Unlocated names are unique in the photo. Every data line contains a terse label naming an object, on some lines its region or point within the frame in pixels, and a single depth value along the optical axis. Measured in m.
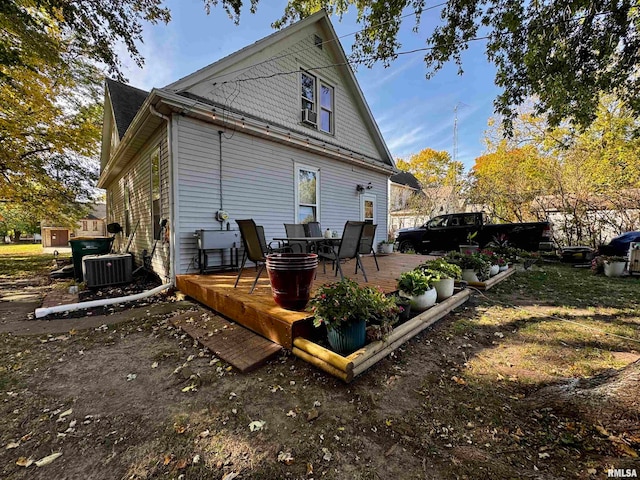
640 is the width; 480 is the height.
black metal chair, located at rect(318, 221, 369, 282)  3.91
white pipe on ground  3.77
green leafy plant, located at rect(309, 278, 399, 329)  2.33
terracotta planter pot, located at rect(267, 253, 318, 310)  2.75
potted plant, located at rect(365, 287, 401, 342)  2.49
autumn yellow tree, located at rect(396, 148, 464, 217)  19.18
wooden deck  2.59
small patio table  4.54
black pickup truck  8.60
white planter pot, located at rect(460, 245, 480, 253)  6.19
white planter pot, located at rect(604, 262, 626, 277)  6.12
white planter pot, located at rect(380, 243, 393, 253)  9.16
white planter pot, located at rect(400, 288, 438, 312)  3.38
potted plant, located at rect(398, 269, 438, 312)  3.38
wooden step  2.45
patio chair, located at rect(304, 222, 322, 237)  6.43
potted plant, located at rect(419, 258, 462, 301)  3.86
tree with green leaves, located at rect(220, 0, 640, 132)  3.96
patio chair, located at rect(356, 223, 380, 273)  5.48
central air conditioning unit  5.06
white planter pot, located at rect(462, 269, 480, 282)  5.12
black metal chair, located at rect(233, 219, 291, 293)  3.53
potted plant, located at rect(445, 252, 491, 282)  5.12
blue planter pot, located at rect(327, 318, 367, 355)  2.35
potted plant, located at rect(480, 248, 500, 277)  5.55
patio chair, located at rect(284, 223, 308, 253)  5.32
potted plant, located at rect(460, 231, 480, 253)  6.20
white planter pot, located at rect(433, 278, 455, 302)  3.92
